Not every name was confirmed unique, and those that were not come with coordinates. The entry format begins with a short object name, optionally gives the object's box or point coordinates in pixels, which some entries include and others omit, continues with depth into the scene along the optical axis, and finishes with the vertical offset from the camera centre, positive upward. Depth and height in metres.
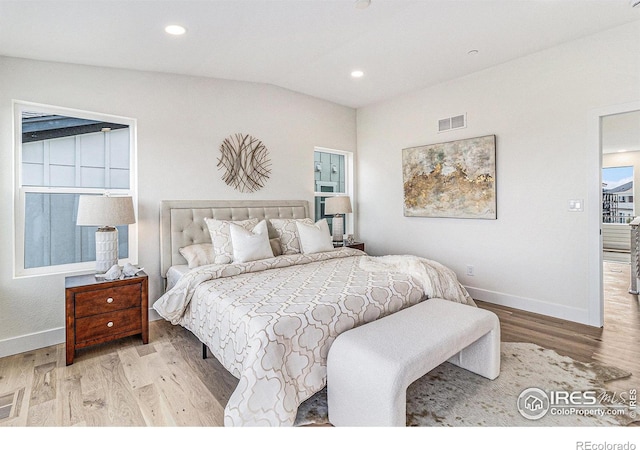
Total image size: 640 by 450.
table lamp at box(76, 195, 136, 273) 2.69 +0.04
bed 1.69 -0.49
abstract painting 3.73 +0.53
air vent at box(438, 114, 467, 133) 3.92 +1.21
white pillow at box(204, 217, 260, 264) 3.13 -0.17
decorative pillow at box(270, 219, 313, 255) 3.58 -0.13
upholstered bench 1.54 -0.70
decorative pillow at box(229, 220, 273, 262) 3.05 -0.21
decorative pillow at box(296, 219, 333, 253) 3.54 -0.18
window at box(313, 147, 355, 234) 4.82 +0.69
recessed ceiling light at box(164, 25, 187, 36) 2.46 +1.48
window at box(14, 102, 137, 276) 2.75 +0.42
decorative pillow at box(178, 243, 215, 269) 3.14 -0.31
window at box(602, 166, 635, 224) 7.71 +0.65
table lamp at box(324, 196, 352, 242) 4.60 +0.18
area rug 1.80 -1.06
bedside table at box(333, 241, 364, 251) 4.52 -0.32
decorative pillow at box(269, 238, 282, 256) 3.56 -0.26
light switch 3.12 +0.15
